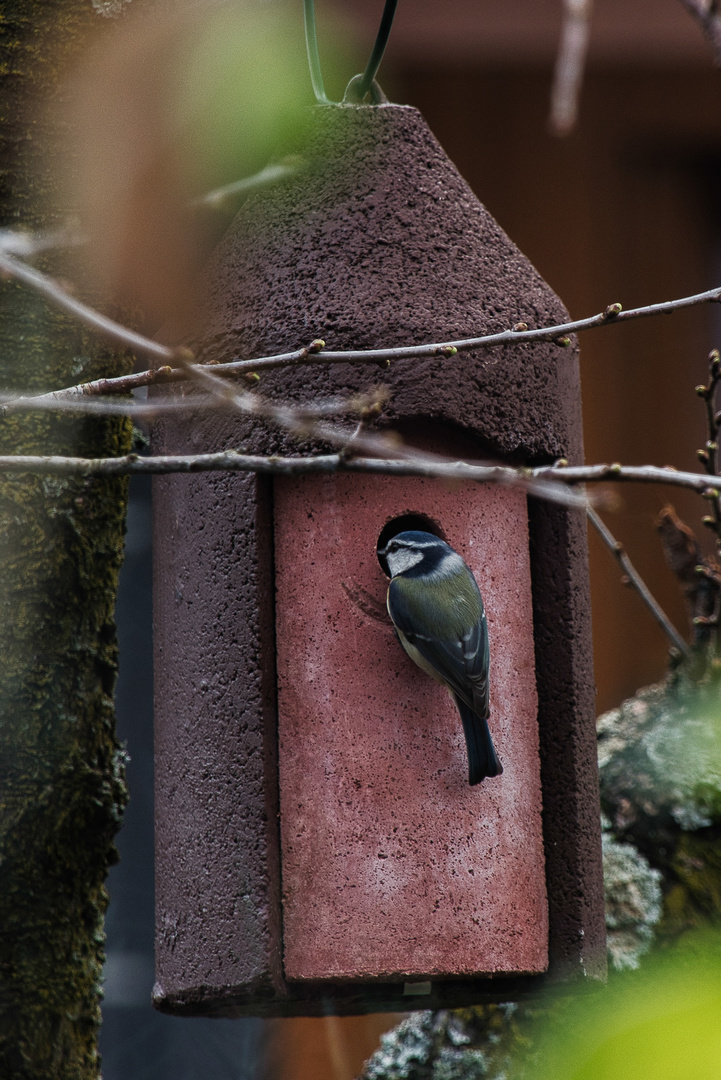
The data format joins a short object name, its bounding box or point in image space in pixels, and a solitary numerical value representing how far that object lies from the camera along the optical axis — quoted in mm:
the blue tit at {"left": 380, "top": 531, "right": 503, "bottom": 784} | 6647
